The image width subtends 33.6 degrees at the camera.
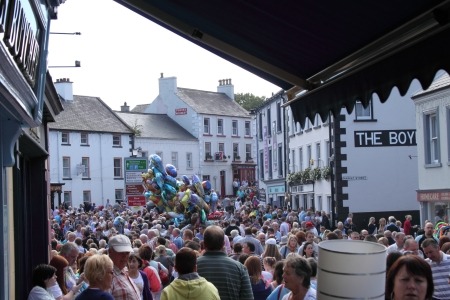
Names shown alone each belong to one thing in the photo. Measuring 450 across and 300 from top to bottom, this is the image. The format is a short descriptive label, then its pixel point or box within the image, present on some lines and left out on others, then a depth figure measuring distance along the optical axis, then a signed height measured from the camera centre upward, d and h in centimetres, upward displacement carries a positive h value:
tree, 10425 +1128
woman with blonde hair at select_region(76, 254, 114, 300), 600 -73
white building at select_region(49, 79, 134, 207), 5572 +267
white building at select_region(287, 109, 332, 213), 3713 +75
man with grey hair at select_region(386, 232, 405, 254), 1369 -121
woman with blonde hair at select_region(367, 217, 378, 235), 2425 -167
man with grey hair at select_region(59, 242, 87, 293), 925 -101
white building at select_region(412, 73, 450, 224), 2527 +92
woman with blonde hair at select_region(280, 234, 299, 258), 1397 -129
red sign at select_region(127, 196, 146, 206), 2374 -58
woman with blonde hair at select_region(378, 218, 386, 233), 2292 -149
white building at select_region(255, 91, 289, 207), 4828 +192
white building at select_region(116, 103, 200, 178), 6475 +371
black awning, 412 +93
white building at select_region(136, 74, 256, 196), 7106 +512
